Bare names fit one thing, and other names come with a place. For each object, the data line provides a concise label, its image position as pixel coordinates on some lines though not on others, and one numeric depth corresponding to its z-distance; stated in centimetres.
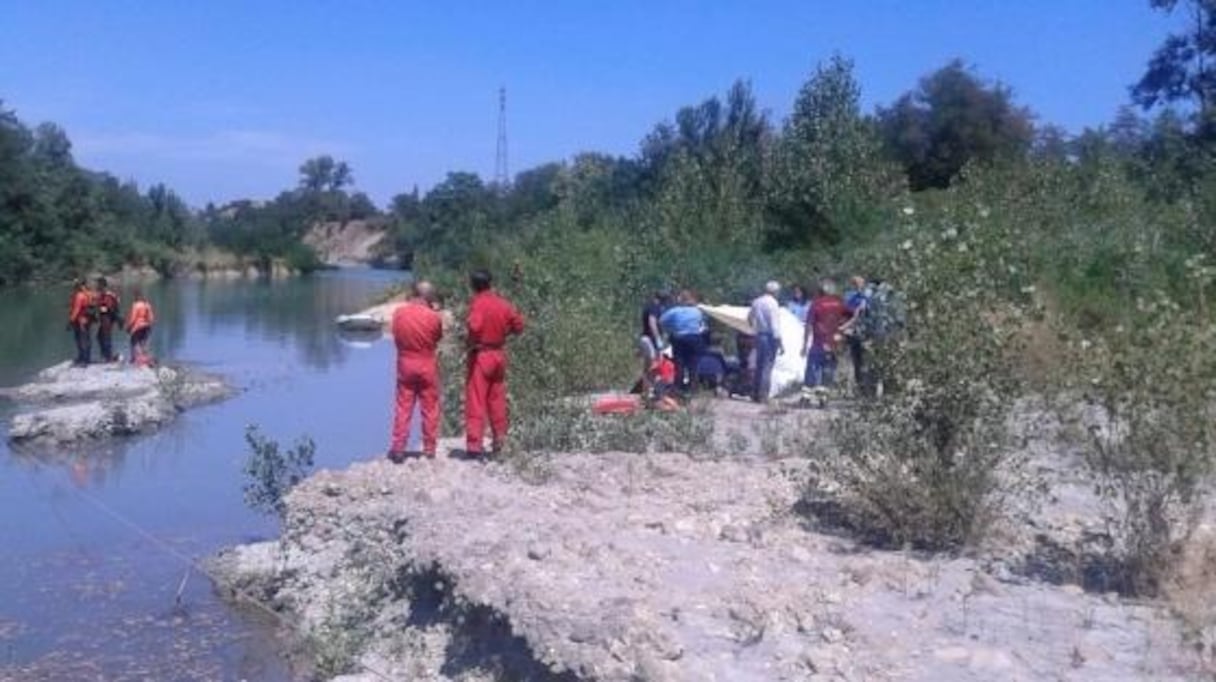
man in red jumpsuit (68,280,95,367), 2628
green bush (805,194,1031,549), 985
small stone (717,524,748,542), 1016
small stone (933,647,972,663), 738
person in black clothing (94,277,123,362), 2656
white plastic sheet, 1916
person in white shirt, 1822
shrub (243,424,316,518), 1379
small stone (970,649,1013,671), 726
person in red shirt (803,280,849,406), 1817
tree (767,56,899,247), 3272
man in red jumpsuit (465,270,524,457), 1289
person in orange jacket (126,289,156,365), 2750
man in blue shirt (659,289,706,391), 1820
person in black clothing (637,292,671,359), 1877
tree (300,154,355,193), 17238
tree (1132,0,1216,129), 4622
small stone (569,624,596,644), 780
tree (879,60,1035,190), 4991
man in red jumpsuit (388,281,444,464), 1296
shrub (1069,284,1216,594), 848
